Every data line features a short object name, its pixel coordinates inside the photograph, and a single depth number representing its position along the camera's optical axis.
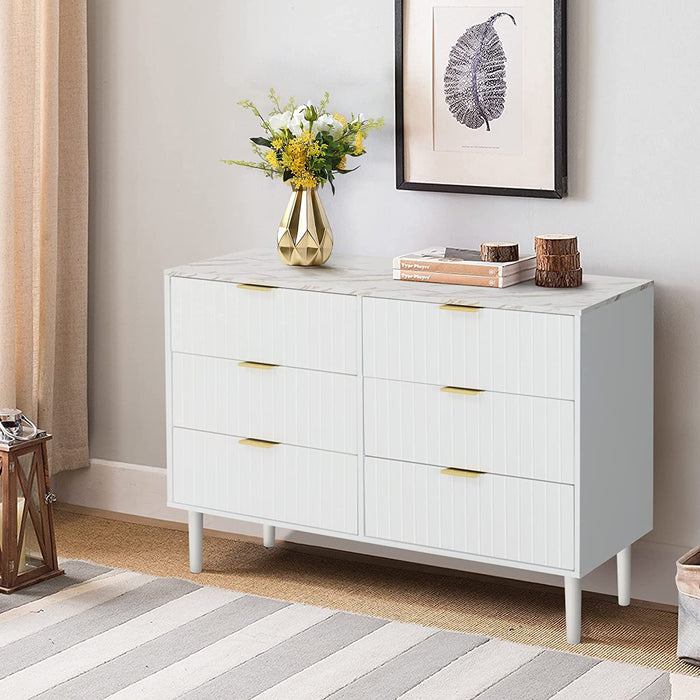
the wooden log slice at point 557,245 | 4.43
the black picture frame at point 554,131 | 4.66
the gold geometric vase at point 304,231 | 4.89
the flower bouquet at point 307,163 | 4.84
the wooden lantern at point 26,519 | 4.90
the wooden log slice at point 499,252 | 4.53
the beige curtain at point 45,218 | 5.46
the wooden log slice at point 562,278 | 4.46
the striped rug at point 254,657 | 4.11
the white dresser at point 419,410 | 4.29
